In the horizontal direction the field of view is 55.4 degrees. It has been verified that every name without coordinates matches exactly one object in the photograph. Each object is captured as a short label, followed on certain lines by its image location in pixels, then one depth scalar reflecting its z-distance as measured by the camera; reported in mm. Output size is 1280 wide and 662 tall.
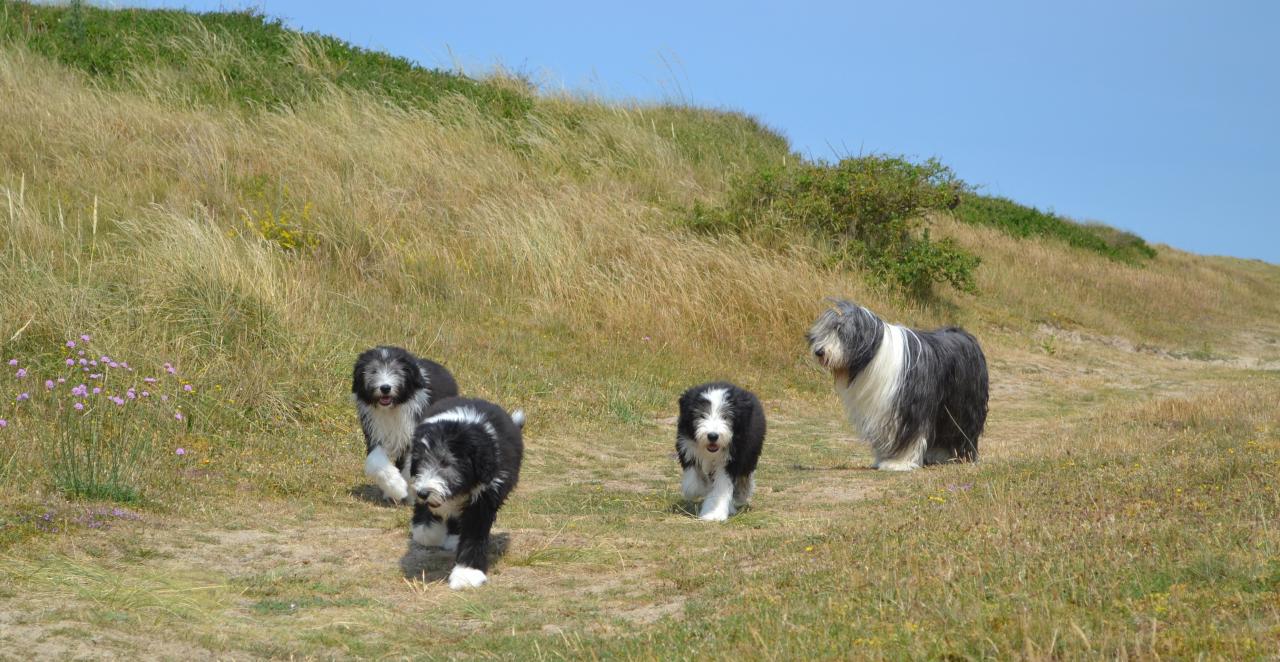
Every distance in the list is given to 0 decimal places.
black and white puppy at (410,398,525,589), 6711
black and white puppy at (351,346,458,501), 8609
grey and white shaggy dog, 10305
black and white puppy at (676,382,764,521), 8062
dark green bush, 20219
